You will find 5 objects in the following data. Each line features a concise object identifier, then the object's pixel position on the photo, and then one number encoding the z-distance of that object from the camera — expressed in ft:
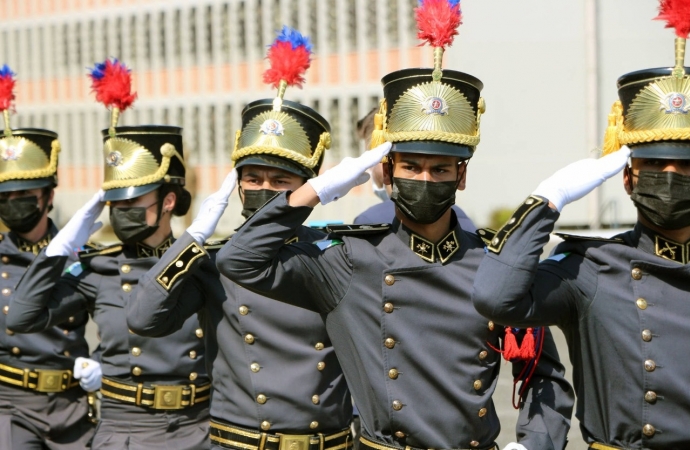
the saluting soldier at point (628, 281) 27.76
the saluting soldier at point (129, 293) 42.57
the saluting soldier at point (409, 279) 29.89
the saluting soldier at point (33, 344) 49.75
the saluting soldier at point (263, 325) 36.11
